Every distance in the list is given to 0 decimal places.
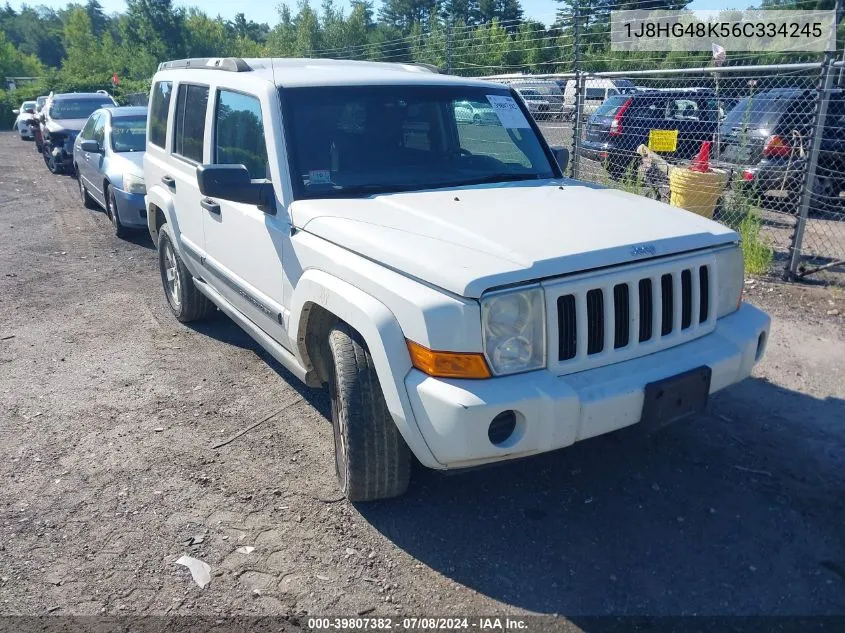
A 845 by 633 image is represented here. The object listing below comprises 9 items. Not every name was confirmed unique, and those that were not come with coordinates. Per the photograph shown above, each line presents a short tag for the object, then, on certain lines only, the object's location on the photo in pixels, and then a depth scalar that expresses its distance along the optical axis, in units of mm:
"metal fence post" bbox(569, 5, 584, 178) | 8750
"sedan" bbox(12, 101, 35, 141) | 23612
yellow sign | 8870
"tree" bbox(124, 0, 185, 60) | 45325
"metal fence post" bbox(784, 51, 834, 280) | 6203
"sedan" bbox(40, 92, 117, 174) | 15727
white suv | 2715
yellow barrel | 7660
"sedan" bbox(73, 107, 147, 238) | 8794
